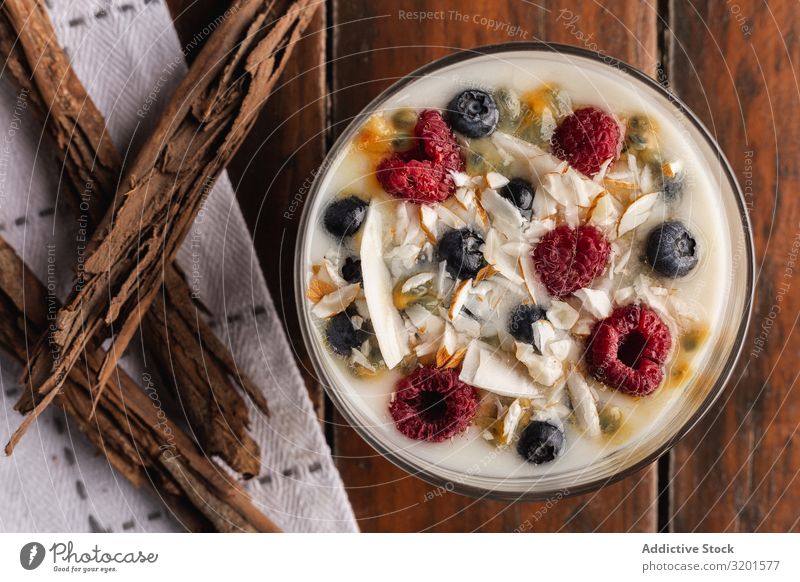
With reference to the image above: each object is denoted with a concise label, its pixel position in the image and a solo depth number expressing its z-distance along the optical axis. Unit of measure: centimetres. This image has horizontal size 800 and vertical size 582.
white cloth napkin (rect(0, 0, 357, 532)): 60
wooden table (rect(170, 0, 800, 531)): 60
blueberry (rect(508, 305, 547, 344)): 56
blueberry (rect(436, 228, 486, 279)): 56
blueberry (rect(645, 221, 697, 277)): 56
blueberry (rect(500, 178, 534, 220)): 56
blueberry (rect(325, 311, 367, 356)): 57
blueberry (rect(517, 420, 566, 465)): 57
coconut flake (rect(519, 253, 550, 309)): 56
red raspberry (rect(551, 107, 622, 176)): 56
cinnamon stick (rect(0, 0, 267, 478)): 59
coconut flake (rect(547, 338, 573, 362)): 56
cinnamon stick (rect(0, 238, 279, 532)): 59
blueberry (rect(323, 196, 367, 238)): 56
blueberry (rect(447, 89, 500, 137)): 56
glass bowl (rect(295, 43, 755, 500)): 57
